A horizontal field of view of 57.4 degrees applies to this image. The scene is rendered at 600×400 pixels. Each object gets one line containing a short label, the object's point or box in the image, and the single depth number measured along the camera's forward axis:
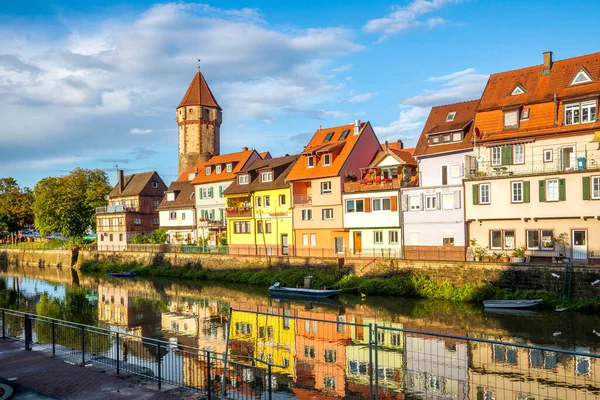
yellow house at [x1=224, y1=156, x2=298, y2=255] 53.53
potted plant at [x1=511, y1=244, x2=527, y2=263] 34.87
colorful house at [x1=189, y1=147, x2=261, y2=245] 64.25
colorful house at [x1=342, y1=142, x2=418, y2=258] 44.53
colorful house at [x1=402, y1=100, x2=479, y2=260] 40.72
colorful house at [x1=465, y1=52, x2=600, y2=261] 34.19
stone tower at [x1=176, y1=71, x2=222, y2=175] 87.06
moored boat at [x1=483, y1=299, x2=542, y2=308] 31.02
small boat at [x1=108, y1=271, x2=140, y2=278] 60.34
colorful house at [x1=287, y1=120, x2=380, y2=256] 48.69
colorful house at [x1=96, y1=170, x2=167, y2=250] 79.81
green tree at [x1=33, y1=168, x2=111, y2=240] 81.75
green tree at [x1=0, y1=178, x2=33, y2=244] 105.25
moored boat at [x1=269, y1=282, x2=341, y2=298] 38.59
